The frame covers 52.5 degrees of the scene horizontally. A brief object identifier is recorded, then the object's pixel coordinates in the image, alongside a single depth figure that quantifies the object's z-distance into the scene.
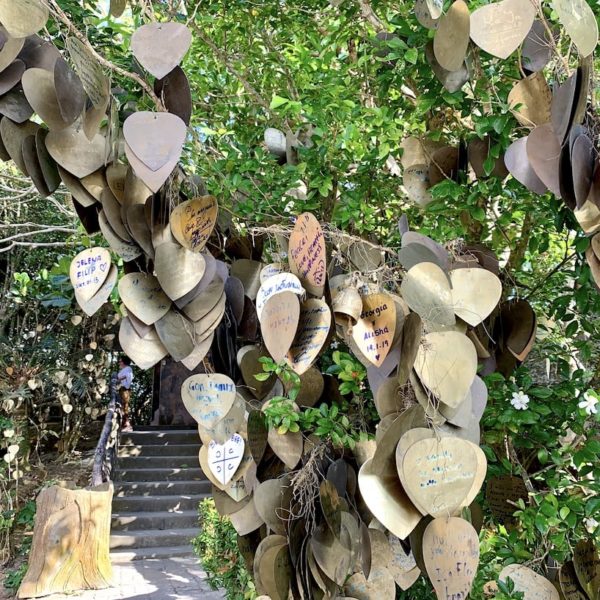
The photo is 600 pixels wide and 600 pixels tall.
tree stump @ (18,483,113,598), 4.23
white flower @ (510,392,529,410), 1.42
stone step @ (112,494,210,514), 5.63
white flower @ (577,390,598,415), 1.29
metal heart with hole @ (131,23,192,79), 0.90
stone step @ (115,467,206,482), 6.18
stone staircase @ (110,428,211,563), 5.09
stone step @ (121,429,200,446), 6.97
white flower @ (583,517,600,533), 1.53
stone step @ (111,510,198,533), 5.36
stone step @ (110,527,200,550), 5.05
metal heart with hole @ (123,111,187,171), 0.86
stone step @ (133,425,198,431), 7.69
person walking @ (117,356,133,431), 7.32
